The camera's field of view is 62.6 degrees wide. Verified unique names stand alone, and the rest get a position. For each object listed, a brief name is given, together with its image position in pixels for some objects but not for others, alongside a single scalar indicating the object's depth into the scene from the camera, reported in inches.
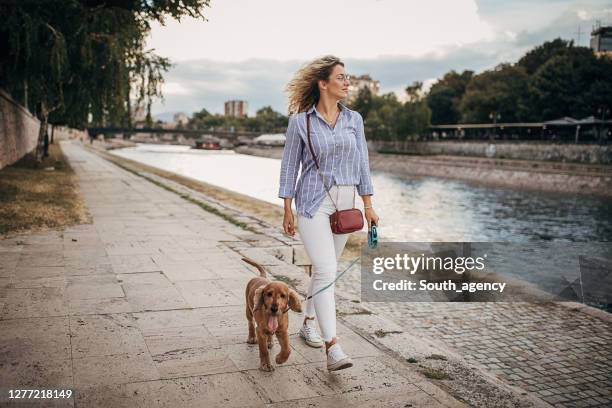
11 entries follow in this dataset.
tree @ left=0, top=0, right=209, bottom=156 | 517.7
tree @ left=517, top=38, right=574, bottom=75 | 2519.7
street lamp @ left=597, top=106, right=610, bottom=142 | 1756.0
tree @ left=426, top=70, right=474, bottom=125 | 3070.9
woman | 132.5
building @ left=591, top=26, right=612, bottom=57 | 3614.2
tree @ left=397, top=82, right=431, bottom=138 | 2415.1
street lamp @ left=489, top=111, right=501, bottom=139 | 2449.6
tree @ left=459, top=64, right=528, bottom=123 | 2301.6
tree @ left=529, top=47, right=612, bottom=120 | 1889.8
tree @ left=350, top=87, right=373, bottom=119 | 3493.6
